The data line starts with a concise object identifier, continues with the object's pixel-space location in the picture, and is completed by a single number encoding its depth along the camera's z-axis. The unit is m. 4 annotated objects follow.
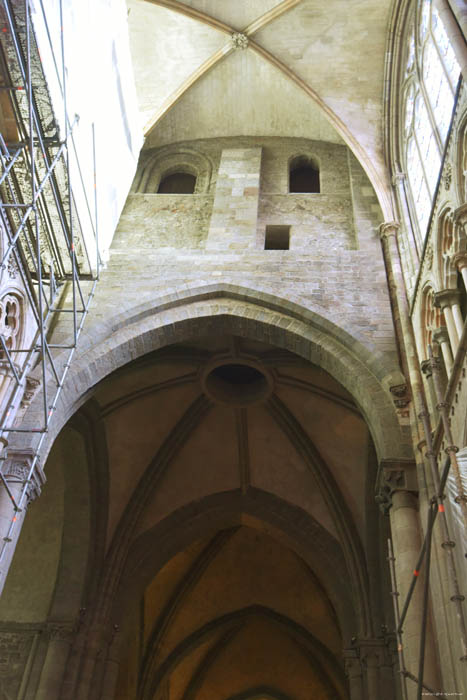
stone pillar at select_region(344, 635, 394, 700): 10.31
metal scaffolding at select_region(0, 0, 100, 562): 6.76
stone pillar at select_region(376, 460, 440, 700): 6.07
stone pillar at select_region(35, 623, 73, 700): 10.05
